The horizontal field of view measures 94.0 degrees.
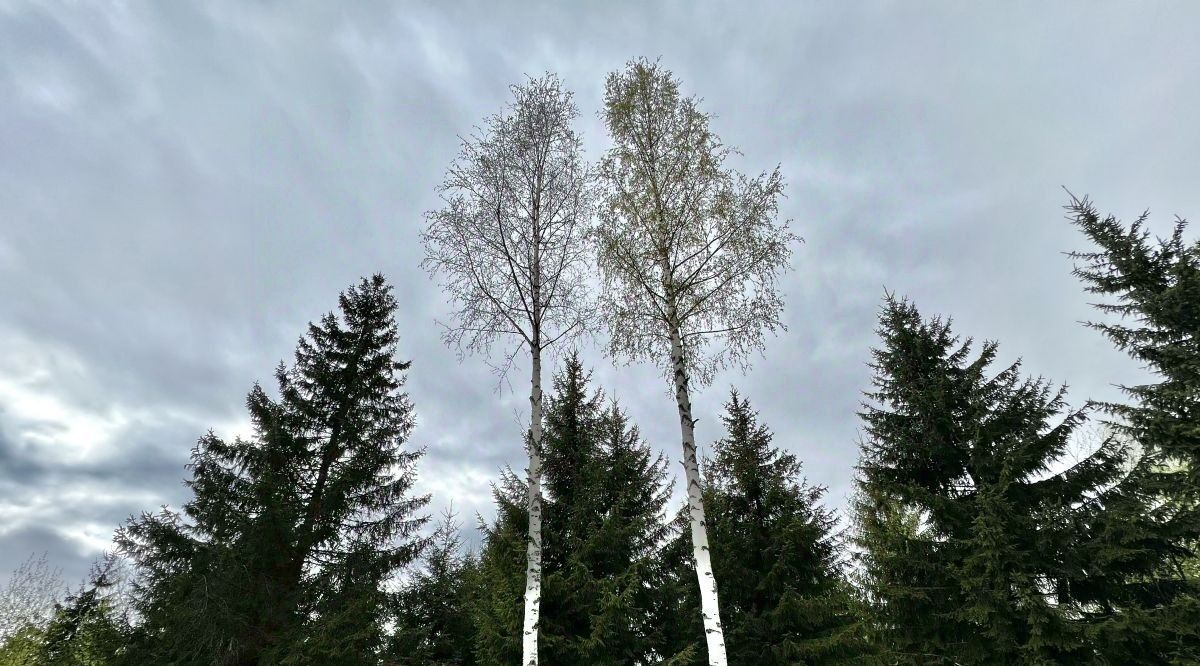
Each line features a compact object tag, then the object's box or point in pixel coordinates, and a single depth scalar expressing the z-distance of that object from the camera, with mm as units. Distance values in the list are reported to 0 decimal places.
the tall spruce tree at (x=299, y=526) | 9766
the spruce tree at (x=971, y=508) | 9969
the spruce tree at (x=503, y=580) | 11008
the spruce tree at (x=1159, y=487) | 9055
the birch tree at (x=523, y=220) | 13047
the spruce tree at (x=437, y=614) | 11797
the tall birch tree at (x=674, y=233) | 12008
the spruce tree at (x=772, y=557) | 11742
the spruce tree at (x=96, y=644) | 10336
